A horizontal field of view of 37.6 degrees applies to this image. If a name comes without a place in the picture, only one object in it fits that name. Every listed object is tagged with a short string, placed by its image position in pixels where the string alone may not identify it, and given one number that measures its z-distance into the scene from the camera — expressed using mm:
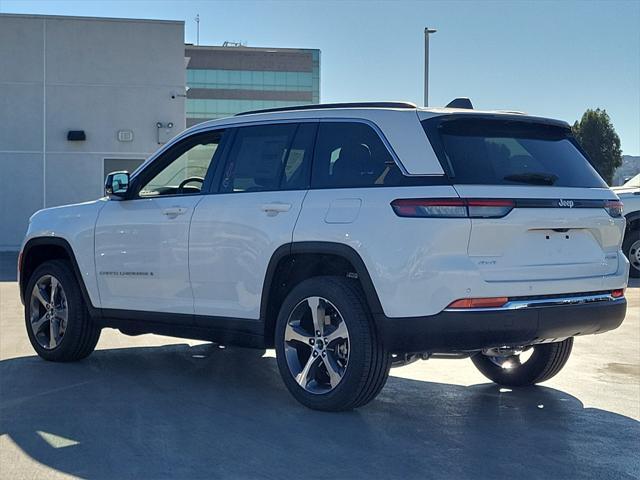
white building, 26484
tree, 69481
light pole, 31650
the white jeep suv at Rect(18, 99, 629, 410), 5352
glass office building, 90188
